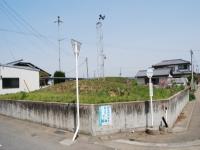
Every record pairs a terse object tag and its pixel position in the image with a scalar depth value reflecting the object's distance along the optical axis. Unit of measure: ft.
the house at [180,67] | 139.78
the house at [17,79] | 57.92
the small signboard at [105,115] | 24.70
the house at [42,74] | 83.13
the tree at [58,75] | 87.78
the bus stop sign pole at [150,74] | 26.85
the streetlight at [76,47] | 24.27
